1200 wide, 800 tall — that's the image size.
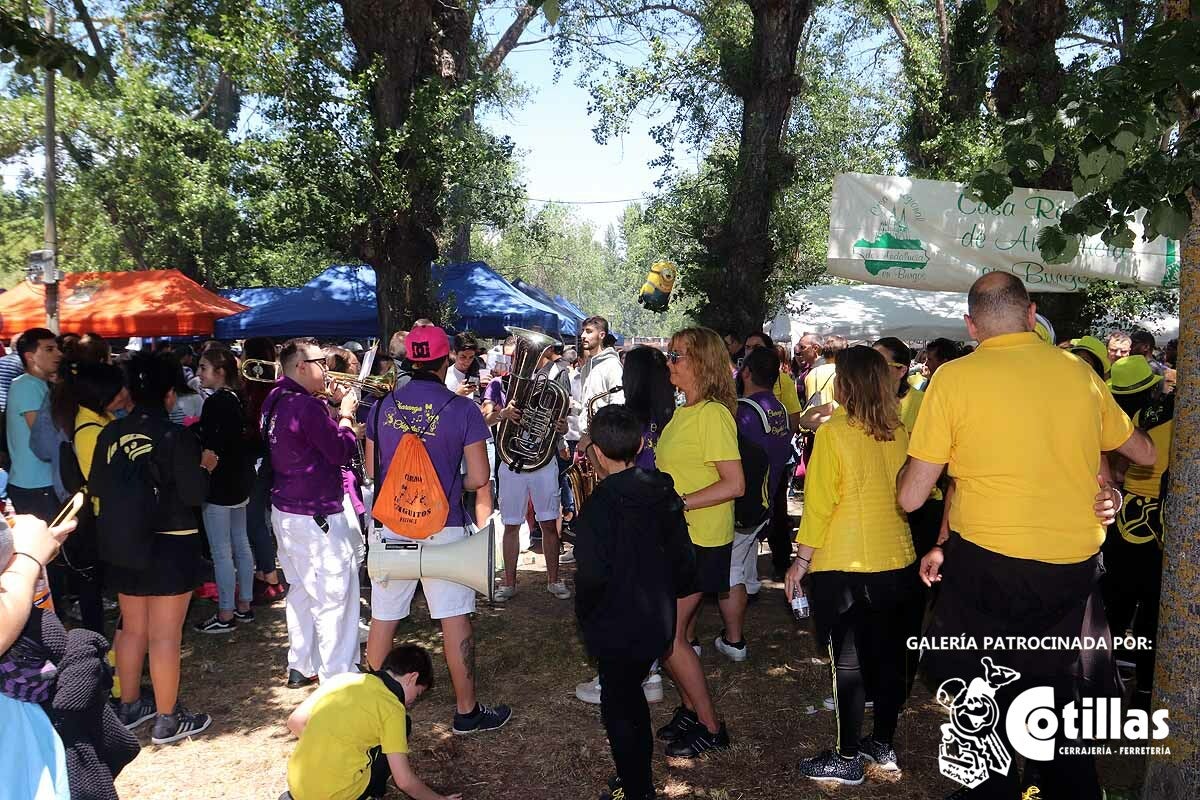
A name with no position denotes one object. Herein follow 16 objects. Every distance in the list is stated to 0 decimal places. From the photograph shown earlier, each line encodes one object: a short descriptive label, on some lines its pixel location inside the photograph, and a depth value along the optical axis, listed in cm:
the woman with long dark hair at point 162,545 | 404
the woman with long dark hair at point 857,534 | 353
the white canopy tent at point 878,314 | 1029
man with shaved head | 280
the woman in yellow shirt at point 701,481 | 389
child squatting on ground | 296
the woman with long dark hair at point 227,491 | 537
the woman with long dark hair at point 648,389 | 457
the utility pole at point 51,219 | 1097
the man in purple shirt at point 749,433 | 489
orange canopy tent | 1112
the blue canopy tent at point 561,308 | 1544
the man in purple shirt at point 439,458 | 405
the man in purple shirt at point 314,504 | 446
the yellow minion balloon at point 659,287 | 988
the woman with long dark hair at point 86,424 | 439
